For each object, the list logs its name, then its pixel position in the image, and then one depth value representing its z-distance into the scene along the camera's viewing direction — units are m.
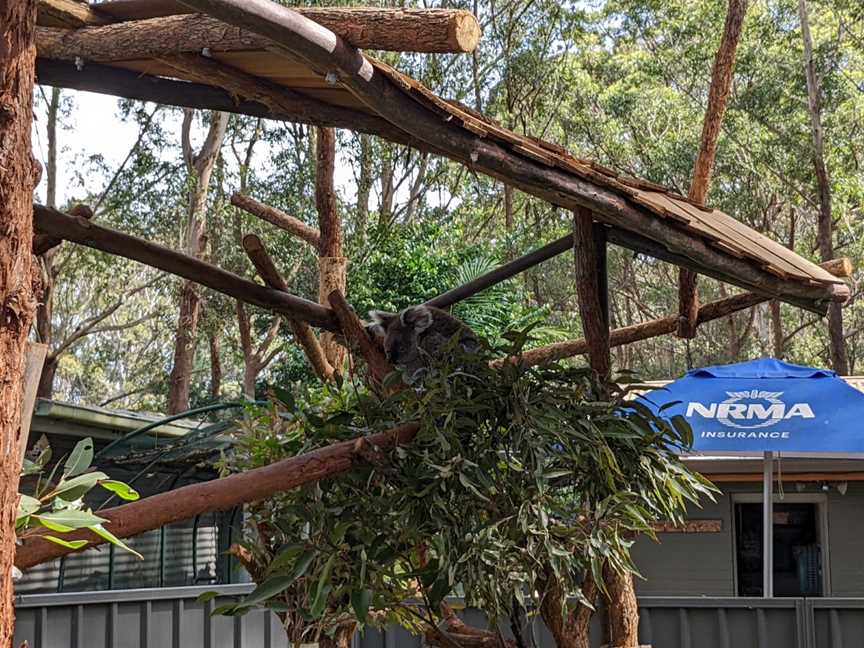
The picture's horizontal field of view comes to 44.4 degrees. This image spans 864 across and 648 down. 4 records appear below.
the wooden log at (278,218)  6.02
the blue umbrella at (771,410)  6.24
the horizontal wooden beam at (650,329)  3.97
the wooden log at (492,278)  4.38
